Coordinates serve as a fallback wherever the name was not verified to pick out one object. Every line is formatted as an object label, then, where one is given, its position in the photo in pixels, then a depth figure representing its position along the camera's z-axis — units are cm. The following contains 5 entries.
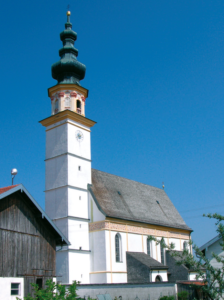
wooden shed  1499
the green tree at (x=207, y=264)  774
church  2909
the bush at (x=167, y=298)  2071
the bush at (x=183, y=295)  2086
